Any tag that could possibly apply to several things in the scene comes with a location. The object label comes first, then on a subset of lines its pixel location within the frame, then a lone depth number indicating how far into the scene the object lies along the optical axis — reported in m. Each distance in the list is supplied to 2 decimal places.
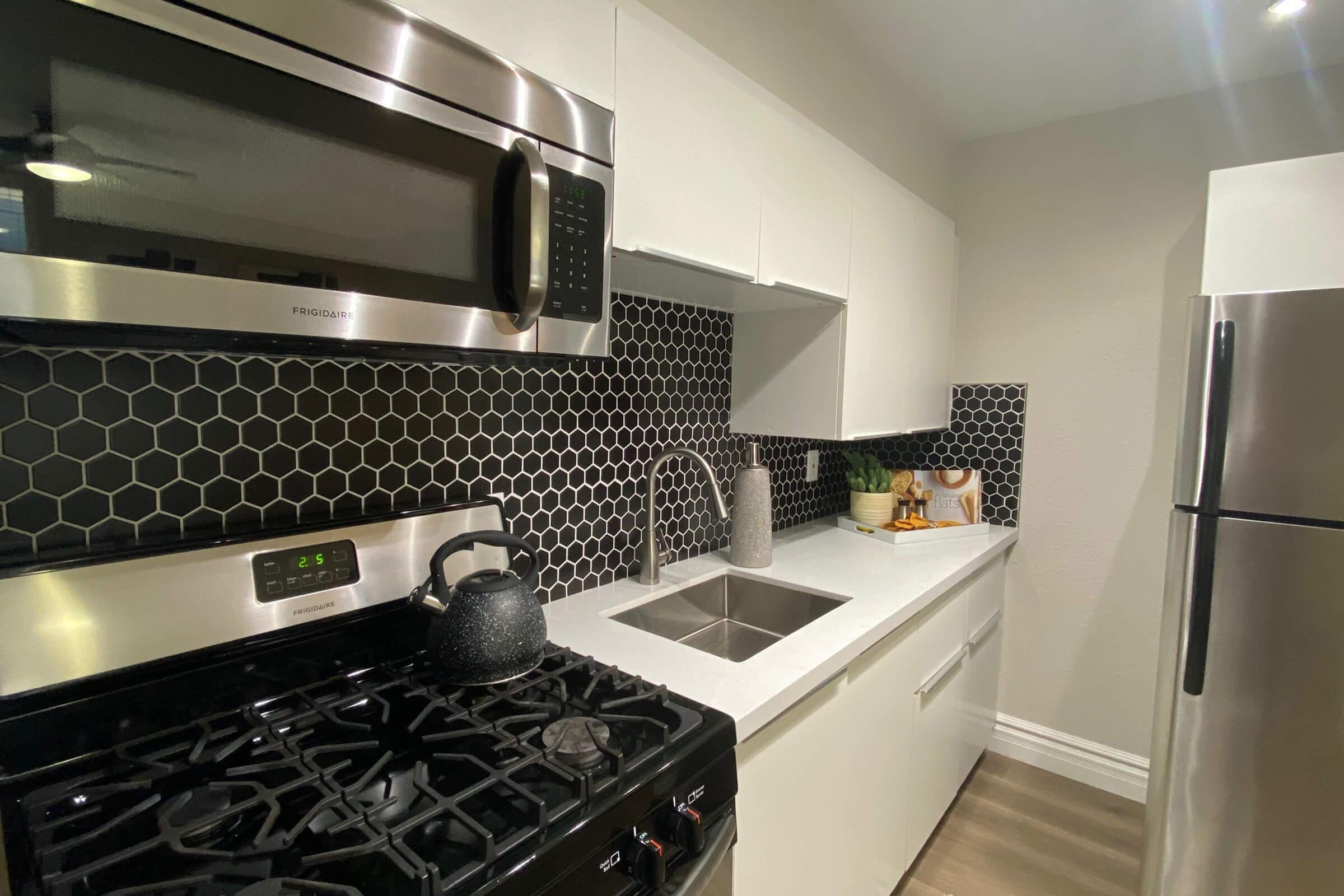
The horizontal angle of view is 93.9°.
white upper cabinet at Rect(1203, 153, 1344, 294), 1.71
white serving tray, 2.06
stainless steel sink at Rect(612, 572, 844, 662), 1.53
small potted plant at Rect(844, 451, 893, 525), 2.21
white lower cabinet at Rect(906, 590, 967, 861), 1.66
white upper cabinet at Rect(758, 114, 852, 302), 1.37
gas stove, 0.59
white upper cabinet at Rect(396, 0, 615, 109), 0.81
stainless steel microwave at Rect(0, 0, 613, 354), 0.54
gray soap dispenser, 1.66
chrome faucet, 1.52
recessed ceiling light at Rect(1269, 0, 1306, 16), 1.60
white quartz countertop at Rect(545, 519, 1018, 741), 1.03
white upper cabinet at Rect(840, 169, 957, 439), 1.75
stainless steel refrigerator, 1.32
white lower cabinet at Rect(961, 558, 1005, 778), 2.09
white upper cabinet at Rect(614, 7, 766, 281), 1.04
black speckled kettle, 0.90
